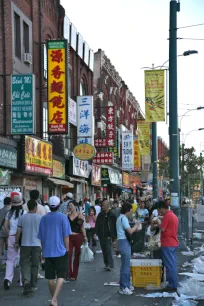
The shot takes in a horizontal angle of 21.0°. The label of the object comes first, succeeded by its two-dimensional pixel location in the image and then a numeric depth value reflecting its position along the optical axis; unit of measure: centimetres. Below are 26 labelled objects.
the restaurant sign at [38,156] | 2373
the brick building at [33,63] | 2300
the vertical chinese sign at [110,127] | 3806
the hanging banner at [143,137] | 3650
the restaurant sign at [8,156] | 2134
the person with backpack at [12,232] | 1098
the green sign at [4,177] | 2159
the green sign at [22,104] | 2180
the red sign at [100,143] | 3806
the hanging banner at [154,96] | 2133
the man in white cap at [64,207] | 1291
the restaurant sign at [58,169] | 2906
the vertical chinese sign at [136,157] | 5427
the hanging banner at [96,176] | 3944
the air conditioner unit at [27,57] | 2542
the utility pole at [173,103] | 1891
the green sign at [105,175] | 4416
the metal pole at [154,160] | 3497
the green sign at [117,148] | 4411
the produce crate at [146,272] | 1105
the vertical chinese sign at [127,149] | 4794
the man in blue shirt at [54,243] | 888
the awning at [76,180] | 3253
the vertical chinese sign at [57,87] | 2456
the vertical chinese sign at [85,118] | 3197
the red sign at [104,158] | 3931
